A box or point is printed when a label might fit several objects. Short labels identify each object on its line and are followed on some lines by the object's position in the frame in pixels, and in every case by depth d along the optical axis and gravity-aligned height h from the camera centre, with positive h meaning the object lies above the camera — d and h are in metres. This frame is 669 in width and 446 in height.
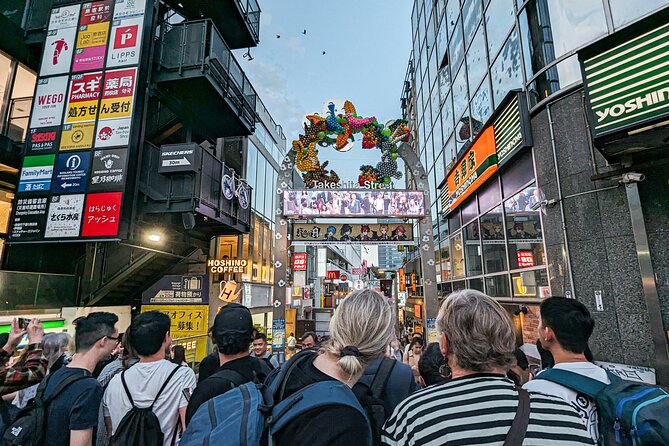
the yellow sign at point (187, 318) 11.31 -1.19
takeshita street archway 10.91 +4.20
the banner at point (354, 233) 11.11 +1.59
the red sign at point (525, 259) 7.80 +0.51
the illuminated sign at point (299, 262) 23.89 +1.40
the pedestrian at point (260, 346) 5.62 -1.09
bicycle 12.38 +3.61
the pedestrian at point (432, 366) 2.71 -0.69
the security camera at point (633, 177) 5.15 +1.55
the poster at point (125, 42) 10.45 +7.46
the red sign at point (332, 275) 39.94 +0.78
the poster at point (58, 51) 10.66 +7.30
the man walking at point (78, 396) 2.58 -0.87
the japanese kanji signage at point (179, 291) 11.30 -0.28
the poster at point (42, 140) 10.02 +4.22
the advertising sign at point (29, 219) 9.31 +1.77
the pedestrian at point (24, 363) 2.86 -0.72
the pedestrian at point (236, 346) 2.63 -0.53
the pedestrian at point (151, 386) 2.81 -0.87
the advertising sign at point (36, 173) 9.70 +3.15
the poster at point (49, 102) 10.25 +5.50
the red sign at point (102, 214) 9.17 +1.85
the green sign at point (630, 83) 4.47 +2.76
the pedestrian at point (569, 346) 2.15 -0.46
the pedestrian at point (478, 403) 1.32 -0.51
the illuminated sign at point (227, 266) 13.65 +0.66
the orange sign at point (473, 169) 9.30 +3.52
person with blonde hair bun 1.42 -0.43
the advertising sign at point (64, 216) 9.27 +1.84
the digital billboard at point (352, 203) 10.81 +2.49
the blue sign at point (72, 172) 9.63 +3.17
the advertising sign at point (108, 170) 9.50 +3.17
